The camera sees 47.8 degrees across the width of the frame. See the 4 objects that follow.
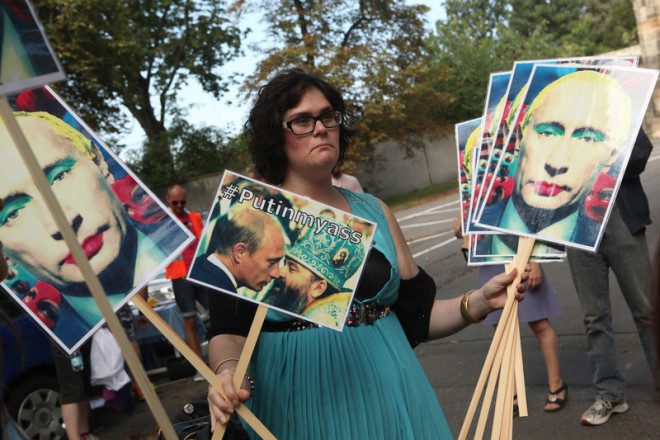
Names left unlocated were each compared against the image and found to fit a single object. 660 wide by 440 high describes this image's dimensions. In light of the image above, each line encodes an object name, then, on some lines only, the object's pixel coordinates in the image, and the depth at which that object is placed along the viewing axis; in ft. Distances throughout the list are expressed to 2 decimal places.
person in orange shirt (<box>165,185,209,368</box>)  24.40
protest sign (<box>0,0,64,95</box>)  4.56
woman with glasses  7.35
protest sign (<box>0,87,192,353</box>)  7.05
